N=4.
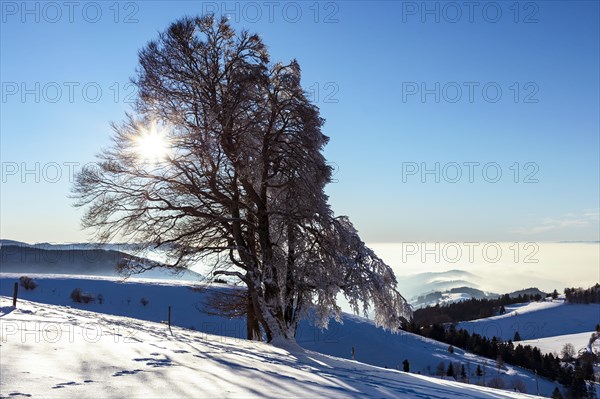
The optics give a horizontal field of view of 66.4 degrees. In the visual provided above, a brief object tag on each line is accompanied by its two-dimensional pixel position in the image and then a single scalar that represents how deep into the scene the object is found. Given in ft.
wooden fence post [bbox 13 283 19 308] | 49.67
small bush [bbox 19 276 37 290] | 161.03
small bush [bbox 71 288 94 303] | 197.67
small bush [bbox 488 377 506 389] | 308.01
